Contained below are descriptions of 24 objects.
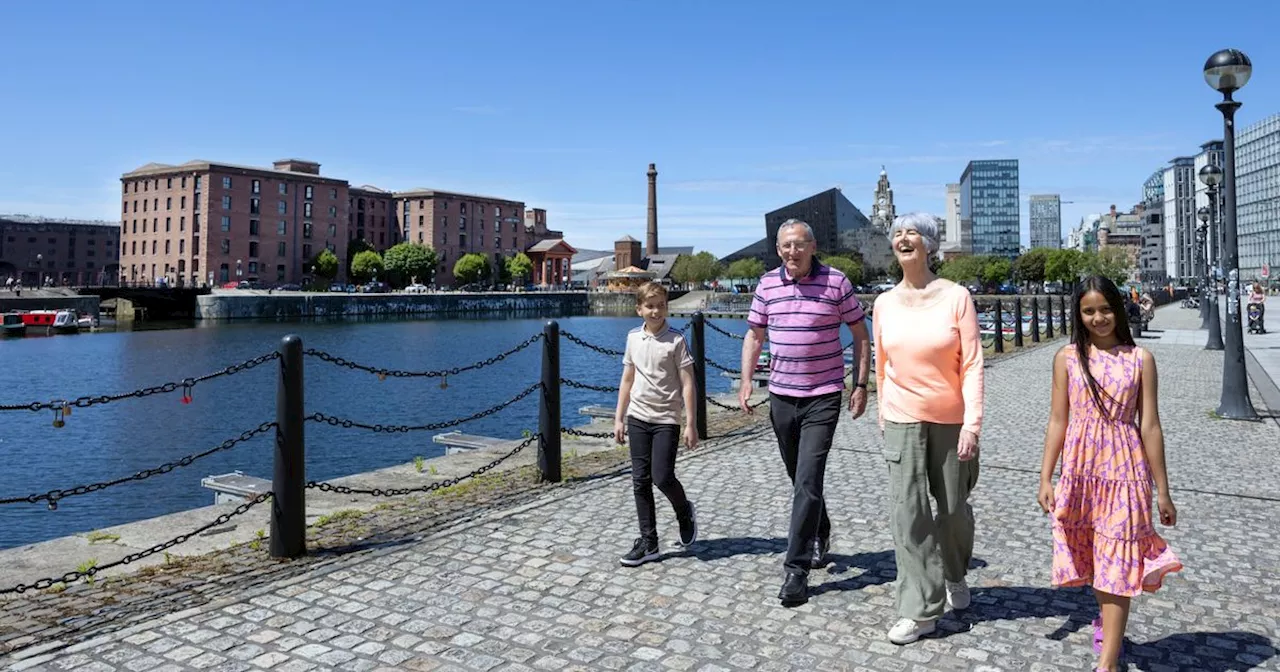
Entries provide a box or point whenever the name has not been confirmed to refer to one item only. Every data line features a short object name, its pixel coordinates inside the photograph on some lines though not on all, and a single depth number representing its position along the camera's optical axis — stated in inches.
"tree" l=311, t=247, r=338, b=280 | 4050.2
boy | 218.8
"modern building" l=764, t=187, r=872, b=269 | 6422.2
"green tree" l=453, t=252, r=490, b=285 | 4874.5
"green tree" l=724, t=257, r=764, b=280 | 5989.2
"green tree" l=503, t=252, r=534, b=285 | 5246.1
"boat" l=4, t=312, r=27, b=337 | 2335.8
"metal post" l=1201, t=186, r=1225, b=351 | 911.0
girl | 143.3
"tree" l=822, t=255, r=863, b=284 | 5393.7
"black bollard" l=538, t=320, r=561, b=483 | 316.2
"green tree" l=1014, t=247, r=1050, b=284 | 4879.4
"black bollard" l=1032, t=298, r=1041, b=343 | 1128.6
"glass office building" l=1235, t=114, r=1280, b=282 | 5526.6
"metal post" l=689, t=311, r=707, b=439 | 417.1
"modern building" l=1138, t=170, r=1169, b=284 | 7386.8
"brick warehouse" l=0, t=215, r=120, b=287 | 5024.6
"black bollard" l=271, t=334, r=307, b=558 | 225.5
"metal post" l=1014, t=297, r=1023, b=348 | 1030.1
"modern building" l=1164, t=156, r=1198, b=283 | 6707.7
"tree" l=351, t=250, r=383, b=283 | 4318.4
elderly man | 189.2
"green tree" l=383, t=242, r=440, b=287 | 4537.4
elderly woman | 163.8
